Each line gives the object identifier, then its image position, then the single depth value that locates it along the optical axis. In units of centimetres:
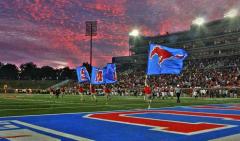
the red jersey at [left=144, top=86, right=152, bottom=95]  1341
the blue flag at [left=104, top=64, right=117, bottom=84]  1924
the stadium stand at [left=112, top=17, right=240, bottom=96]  3547
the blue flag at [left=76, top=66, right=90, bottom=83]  2314
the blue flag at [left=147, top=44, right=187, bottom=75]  1226
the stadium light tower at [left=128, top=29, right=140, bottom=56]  7428
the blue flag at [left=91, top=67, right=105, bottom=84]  2041
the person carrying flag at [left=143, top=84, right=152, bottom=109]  1340
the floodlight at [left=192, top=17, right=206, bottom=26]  4850
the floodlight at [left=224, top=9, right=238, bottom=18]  4636
